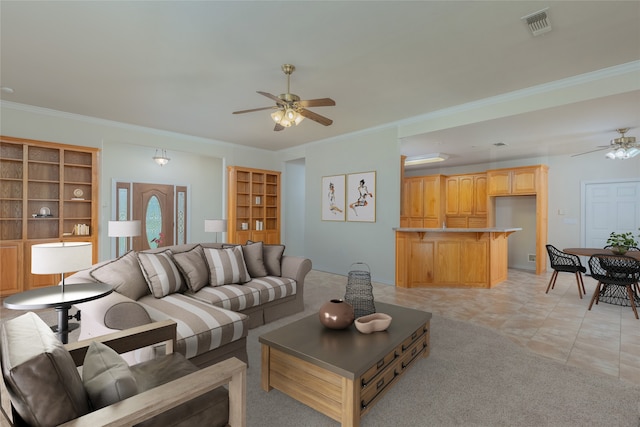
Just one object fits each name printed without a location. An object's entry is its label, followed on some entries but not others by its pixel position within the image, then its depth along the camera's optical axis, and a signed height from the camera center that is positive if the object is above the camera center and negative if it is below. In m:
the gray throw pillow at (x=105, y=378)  1.16 -0.64
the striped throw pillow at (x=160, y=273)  2.85 -0.57
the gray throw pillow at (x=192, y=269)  3.14 -0.57
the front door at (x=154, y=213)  7.11 +0.00
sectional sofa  2.21 -0.75
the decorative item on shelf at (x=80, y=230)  5.04 -0.28
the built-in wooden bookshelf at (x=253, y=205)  6.91 +0.20
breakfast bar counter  5.25 -0.74
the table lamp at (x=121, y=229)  4.16 -0.22
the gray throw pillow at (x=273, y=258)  3.94 -0.58
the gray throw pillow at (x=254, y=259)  3.79 -0.56
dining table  4.34 -1.15
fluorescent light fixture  6.88 +1.28
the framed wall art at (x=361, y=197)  5.76 +0.34
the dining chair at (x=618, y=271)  3.83 -0.70
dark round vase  2.22 -0.73
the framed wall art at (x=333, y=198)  6.29 +0.34
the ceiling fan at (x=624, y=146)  4.72 +1.06
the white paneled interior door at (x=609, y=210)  5.98 +0.11
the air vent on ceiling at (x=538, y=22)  2.45 +1.58
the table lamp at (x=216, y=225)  5.21 -0.20
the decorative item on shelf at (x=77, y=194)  5.09 +0.31
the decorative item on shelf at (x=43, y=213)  4.75 -0.01
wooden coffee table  1.77 -0.95
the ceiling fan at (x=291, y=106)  3.14 +1.10
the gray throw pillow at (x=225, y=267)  3.33 -0.59
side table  2.18 -0.63
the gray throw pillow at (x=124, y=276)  2.65 -0.55
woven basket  2.63 -0.70
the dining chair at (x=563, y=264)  4.72 -0.76
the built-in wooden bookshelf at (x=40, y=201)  4.51 +0.18
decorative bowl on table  2.18 -0.78
